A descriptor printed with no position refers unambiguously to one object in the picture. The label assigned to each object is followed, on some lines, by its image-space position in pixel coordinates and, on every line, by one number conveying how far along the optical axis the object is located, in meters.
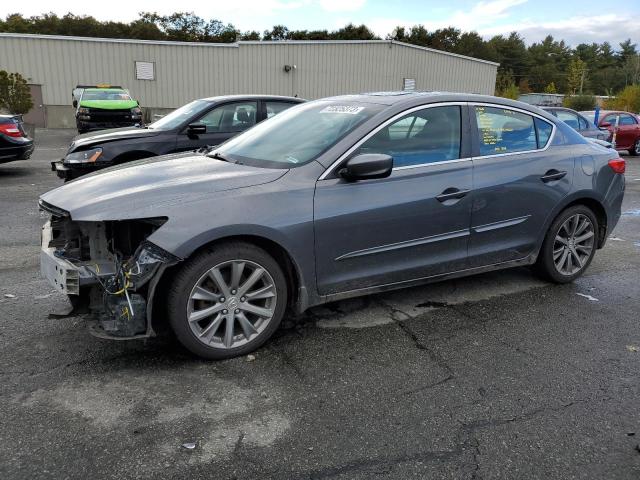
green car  16.72
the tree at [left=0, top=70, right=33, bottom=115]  20.75
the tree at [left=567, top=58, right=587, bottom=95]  69.06
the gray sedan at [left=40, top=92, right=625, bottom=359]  3.19
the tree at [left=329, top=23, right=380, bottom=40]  64.75
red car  18.38
